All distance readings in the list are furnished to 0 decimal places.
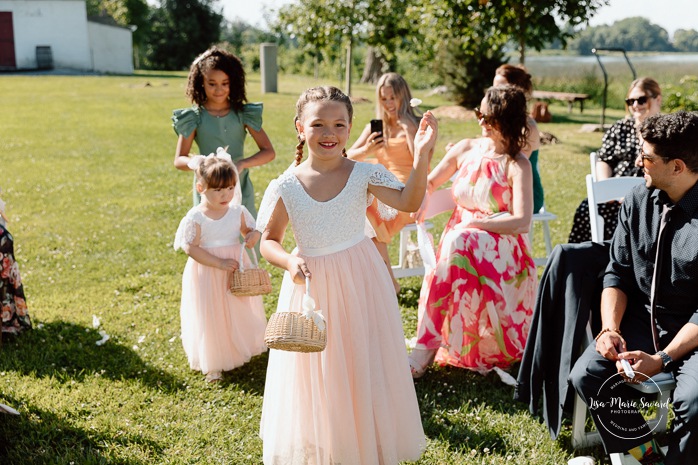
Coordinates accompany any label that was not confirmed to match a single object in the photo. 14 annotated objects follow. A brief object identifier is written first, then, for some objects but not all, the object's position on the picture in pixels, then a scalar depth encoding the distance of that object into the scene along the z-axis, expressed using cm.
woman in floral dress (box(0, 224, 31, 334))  503
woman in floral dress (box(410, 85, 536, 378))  442
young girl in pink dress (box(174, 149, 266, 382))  436
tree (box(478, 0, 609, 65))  1270
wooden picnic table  2283
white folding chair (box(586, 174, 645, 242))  450
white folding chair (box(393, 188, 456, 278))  516
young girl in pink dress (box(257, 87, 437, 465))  313
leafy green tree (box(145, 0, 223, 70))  4512
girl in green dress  491
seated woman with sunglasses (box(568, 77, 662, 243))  561
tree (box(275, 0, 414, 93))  1992
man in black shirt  315
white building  3900
